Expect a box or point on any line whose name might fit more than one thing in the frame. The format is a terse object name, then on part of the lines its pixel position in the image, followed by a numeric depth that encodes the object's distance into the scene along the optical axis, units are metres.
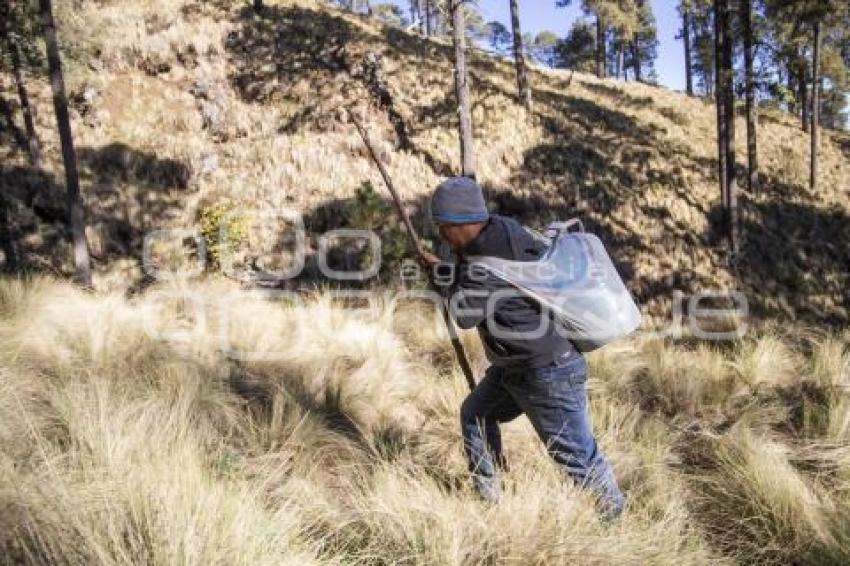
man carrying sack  2.82
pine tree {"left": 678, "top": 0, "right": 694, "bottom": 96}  36.62
